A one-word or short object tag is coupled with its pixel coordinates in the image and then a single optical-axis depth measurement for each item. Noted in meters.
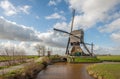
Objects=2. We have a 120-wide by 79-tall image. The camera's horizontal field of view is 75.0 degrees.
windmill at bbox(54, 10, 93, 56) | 29.27
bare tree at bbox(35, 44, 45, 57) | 42.52
